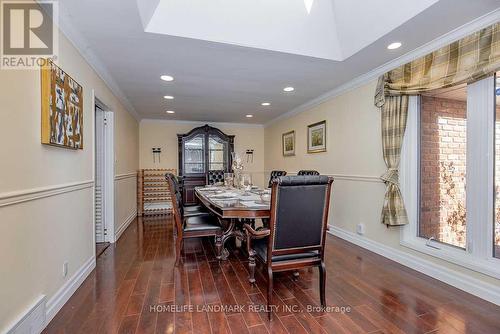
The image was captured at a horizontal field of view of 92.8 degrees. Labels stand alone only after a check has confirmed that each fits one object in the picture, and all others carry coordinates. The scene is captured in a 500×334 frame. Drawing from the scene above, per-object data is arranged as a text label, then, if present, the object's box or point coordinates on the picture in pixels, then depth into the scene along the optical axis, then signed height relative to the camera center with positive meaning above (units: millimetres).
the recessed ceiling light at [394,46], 2299 +1161
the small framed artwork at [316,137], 4059 +478
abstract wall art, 1632 +435
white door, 3301 -187
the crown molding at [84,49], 1847 +1101
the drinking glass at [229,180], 3727 -248
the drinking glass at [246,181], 3448 -247
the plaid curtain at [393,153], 2631 +120
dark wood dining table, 2029 -376
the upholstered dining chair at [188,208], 2505 -661
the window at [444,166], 2260 -25
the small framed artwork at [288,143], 5137 +465
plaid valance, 1850 +889
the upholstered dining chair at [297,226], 1622 -439
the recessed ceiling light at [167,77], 3074 +1141
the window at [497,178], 1962 -121
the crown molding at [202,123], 5883 +1092
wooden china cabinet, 5723 +256
